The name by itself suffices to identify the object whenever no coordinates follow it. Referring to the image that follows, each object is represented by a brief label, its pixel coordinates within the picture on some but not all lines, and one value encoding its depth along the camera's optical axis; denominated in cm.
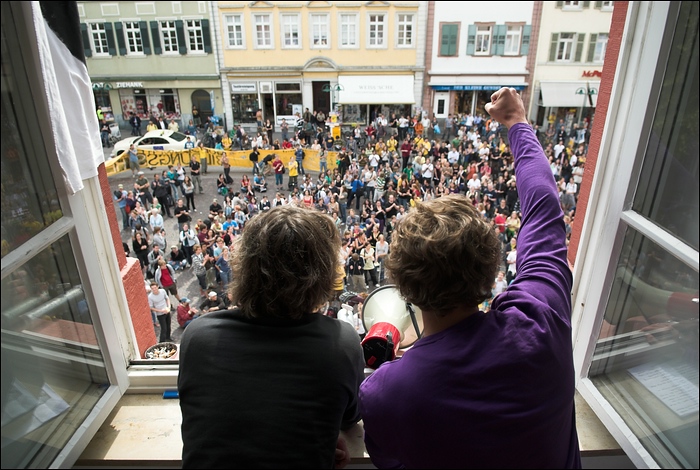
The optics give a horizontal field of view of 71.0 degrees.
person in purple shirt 88
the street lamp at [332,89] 1549
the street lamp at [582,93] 1418
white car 1238
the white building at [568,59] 1480
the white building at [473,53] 1487
